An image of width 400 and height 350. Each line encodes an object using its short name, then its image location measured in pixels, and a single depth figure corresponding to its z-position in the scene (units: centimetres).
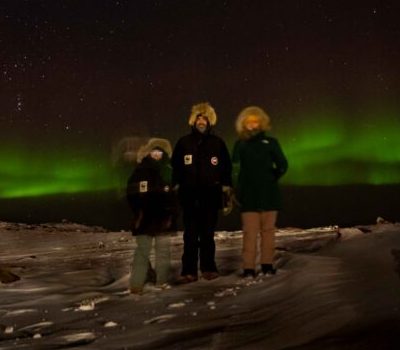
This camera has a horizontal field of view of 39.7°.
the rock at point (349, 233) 804
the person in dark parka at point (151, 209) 587
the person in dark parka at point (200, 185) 597
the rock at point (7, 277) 685
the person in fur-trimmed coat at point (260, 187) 577
